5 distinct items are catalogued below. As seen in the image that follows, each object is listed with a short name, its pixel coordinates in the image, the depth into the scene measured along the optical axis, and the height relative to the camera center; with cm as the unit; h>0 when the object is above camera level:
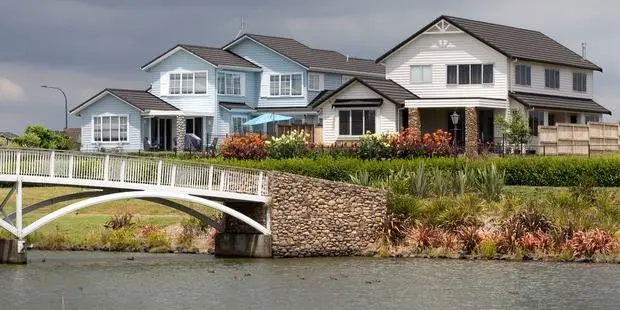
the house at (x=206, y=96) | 9644 +726
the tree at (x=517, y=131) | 7819 +403
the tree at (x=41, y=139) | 8981 +391
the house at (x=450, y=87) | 8325 +698
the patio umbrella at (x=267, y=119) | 9525 +558
